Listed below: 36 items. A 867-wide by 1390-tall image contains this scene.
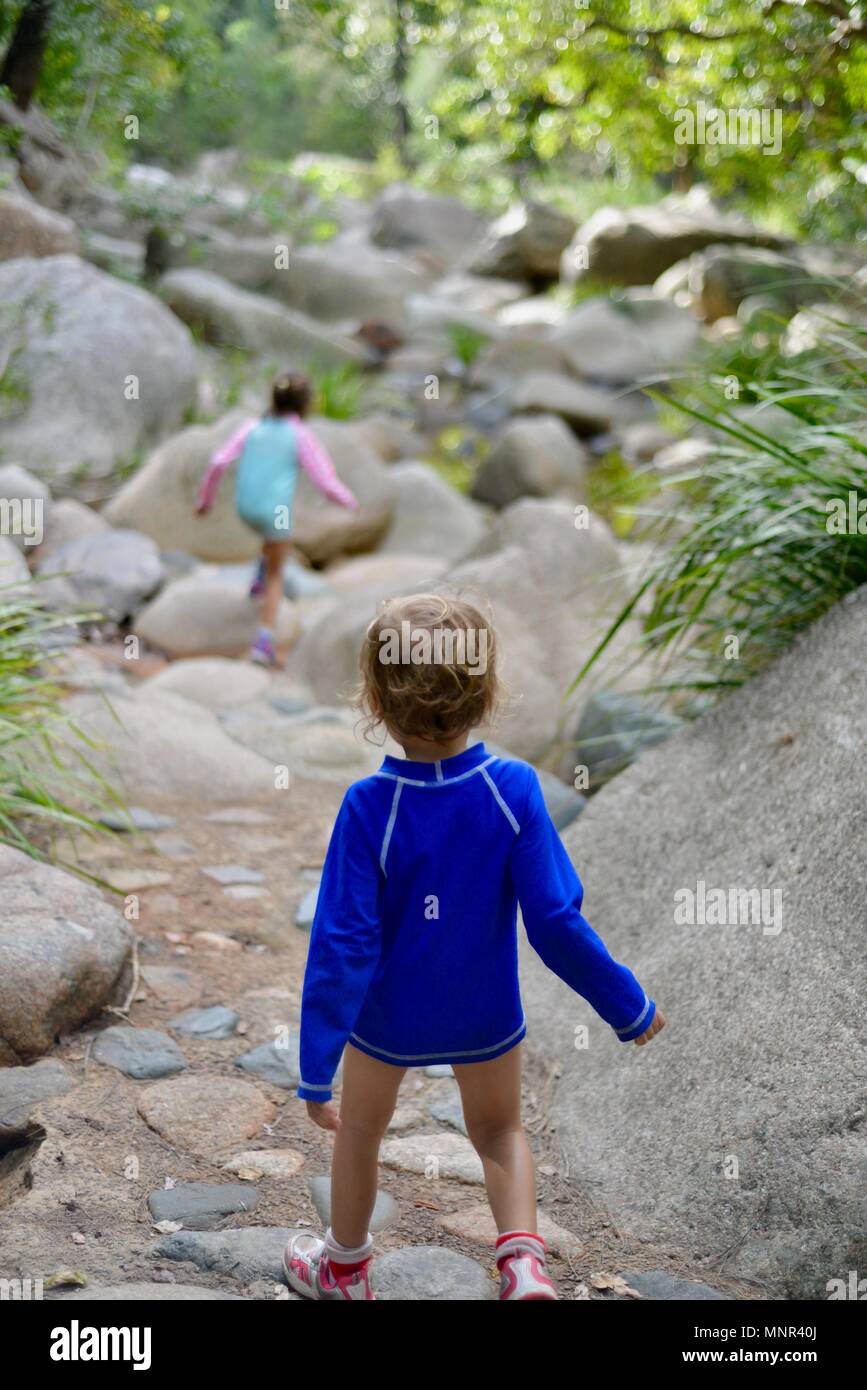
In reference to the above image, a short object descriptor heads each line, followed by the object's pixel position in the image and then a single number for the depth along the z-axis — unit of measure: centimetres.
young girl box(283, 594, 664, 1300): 213
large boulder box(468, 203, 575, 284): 1827
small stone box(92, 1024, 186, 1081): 306
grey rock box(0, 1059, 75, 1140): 276
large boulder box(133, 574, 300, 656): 659
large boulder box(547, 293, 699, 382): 1396
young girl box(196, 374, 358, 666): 665
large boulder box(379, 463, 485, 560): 880
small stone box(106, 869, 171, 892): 398
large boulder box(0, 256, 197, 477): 794
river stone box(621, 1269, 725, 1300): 233
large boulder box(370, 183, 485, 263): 2236
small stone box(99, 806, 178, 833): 438
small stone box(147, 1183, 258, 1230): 252
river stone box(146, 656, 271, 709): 589
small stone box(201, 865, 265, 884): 422
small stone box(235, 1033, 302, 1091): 315
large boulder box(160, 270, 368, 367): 1123
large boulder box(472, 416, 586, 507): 990
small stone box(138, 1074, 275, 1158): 283
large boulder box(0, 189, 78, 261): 850
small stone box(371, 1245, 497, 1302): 233
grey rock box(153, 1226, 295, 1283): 236
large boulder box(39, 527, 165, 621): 669
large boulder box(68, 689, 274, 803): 475
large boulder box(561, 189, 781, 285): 1638
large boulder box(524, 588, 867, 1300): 243
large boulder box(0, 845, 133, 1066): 296
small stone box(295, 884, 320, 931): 398
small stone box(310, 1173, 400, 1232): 260
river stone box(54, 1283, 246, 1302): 212
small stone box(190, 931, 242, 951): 377
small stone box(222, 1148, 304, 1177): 274
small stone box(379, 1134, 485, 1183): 283
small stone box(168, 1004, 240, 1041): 330
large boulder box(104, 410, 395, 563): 778
